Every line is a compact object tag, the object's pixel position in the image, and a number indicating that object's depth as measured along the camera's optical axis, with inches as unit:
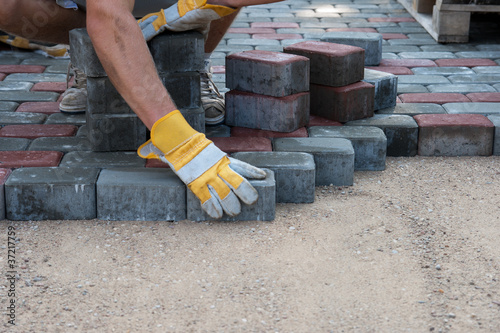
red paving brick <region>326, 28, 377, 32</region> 201.9
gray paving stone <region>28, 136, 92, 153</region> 110.7
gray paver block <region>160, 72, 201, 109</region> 108.7
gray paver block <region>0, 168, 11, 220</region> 95.7
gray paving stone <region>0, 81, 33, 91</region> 144.2
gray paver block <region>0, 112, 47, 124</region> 123.3
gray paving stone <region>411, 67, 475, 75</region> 156.5
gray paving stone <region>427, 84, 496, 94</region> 142.6
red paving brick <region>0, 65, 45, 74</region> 158.8
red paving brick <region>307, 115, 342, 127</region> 122.1
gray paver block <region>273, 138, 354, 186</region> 108.0
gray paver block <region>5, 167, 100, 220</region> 95.7
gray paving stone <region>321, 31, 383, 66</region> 158.1
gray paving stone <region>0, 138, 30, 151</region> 110.6
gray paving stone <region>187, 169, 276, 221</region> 95.6
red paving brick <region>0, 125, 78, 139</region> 116.6
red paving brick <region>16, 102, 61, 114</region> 130.5
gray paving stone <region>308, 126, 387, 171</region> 114.3
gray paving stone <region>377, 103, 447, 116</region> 128.5
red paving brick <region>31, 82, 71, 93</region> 145.0
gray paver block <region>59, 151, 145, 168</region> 103.7
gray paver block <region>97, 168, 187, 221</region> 95.8
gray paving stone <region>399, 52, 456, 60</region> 171.5
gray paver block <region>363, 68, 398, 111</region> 128.4
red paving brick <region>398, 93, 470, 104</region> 135.4
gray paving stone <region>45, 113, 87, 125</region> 124.0
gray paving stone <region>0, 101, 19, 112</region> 130.3
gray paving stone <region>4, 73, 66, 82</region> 151.5
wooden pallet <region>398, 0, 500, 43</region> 183.0
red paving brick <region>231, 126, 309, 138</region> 116.3
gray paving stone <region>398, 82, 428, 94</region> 143.2
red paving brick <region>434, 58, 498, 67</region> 163.3
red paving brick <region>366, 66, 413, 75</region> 157.2
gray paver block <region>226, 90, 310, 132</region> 115.3
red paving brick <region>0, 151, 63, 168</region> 103.5
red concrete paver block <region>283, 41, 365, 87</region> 120.0
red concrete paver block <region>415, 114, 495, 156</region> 119.9
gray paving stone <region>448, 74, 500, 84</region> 149.3
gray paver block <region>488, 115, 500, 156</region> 120.2
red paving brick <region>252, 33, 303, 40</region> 191.3
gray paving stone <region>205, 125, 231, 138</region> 116.7
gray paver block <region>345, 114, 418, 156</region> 120.3
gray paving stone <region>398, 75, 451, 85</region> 149.6
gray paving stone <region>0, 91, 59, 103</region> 136.6
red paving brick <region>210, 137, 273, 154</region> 109.8
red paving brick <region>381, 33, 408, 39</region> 194.6
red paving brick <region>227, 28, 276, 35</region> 198.4
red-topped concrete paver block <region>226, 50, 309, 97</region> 113.1
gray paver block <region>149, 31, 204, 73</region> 107.2
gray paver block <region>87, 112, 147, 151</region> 108.1
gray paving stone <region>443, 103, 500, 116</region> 128.2
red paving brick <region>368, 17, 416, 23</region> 217.5
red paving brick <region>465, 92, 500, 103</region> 135.3
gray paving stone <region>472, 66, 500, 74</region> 156.7
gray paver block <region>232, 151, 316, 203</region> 101.5
